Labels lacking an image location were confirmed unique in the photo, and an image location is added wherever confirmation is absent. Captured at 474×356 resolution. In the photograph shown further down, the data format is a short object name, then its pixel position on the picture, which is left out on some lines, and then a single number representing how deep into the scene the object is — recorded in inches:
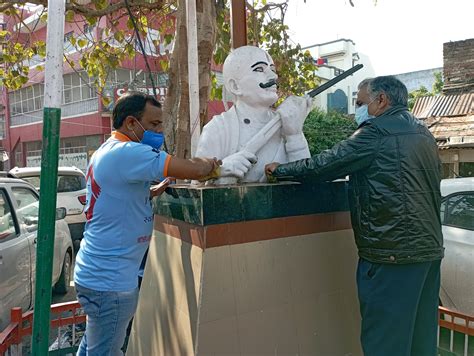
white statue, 92.7
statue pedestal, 77.3
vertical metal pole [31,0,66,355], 60.2
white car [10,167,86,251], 312.0
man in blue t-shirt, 75.8
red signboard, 532.2
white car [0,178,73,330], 157.2
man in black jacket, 76.5
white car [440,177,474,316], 155.8
